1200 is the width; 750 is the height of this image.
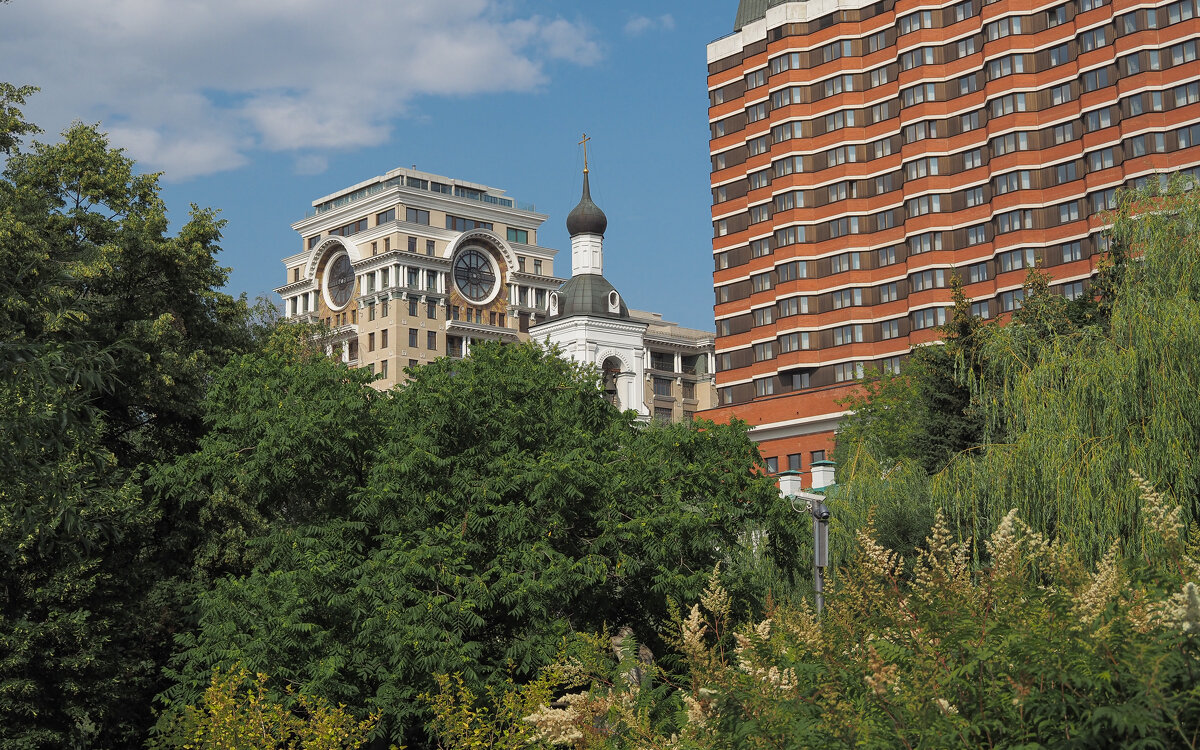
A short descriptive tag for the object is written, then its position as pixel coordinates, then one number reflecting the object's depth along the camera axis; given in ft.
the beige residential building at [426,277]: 426.92
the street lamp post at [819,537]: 75.82
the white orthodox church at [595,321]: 281.95
